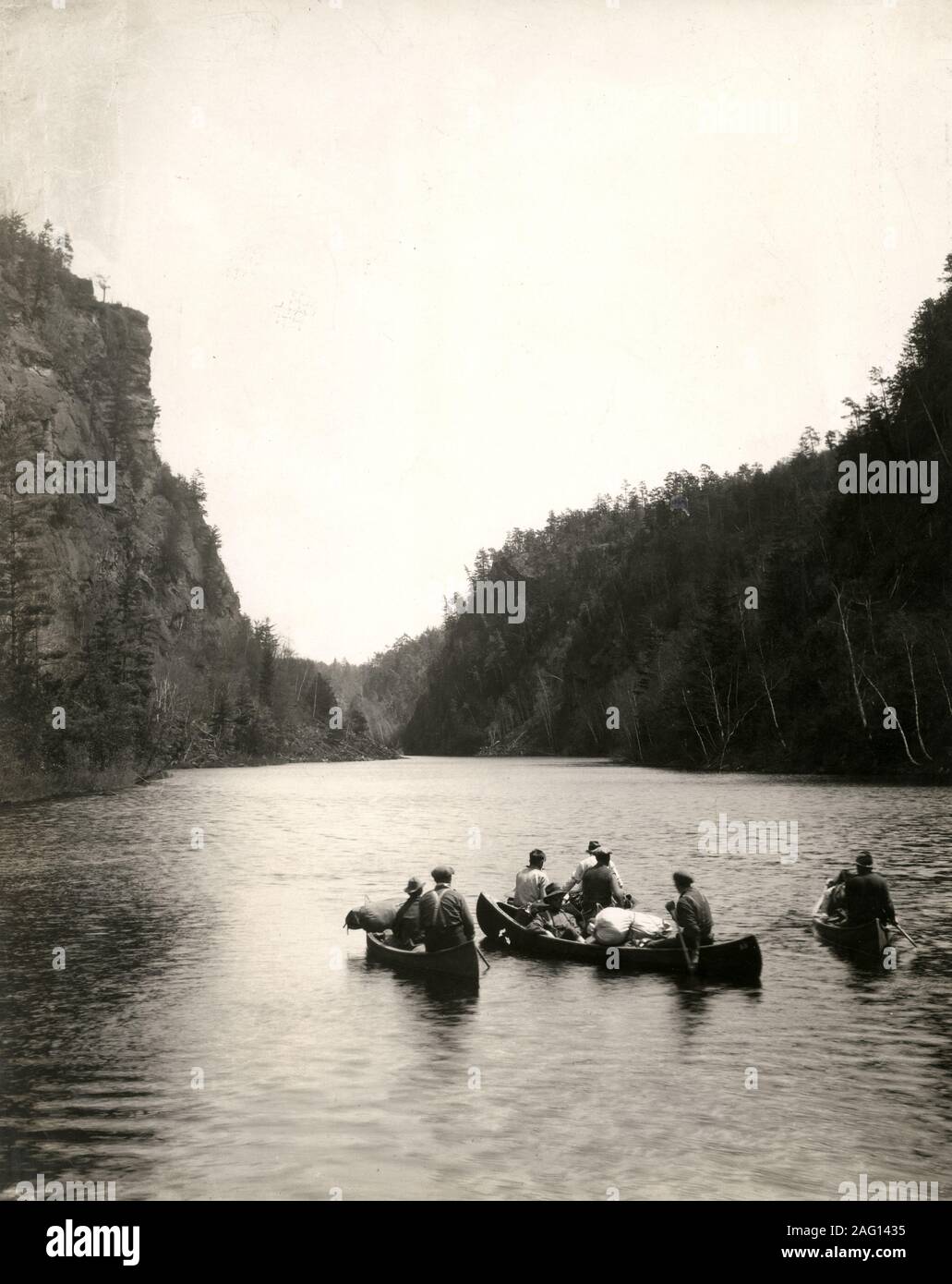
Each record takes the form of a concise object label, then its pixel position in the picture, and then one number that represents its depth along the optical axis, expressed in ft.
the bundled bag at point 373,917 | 68.23
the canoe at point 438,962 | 59.67
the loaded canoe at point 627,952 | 58.95
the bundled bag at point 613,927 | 63.26
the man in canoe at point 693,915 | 58.85
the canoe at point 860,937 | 65.41
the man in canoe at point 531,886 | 70.95
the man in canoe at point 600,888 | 66.13
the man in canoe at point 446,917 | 59.41
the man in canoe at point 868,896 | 64.69
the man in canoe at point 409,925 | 64.85
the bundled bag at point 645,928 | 63.57
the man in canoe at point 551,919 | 68.23
